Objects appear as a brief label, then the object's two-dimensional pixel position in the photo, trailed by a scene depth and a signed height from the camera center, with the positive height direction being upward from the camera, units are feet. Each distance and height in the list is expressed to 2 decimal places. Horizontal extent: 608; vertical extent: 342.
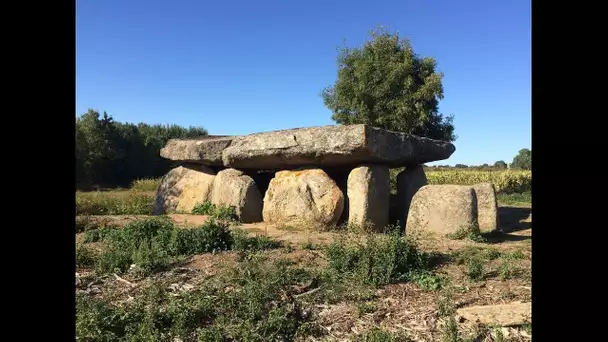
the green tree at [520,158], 175.03 +6.86
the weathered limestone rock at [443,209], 28.12 -2.37
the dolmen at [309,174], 31.48 -0.05
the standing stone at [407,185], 35.81 -0.98
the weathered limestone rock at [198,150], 39.22 +2.26
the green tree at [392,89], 64.49 +13.30
